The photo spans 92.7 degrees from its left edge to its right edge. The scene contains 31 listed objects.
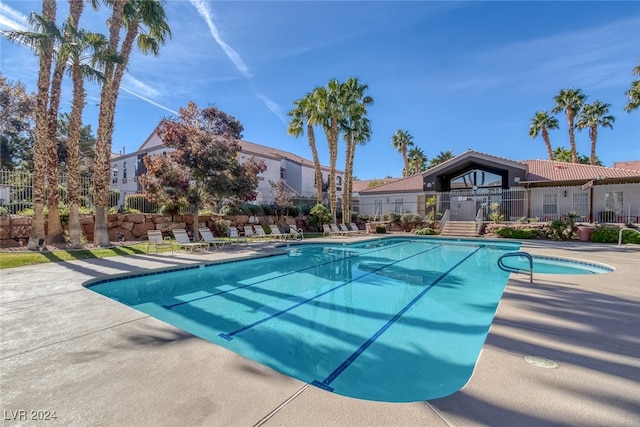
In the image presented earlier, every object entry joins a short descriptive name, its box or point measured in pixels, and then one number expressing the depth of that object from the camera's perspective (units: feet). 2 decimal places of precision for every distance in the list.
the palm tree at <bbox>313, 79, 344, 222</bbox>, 77.51
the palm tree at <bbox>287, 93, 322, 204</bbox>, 83.14
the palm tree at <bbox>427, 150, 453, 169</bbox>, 153.28
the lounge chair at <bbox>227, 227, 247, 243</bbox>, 57.14
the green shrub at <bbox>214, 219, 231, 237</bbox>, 62.35
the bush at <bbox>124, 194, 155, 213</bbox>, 57.67
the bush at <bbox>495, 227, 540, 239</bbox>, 65.77
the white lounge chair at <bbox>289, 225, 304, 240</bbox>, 62.36
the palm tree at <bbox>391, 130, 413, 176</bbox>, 146.20
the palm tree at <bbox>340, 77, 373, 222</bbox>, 78.48
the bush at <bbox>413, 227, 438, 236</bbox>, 77.66
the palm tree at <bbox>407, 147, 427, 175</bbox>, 152.87
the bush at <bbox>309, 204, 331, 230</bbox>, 82.28
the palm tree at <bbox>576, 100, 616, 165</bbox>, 102.42
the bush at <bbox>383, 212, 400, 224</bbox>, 85.64
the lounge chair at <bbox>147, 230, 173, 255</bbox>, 39.53
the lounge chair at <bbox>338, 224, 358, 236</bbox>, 74.79
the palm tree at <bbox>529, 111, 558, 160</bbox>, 109.60
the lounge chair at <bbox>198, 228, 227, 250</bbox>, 45.29
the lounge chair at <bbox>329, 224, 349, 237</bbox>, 72.54
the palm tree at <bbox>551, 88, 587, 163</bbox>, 102.63
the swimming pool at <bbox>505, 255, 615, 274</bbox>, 34.31
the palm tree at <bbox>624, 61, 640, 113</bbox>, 66.47
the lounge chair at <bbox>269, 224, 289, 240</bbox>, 62.54
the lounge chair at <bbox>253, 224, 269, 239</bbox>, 59.26
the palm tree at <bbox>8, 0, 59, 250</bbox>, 37.15
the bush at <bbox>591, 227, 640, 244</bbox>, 54.29
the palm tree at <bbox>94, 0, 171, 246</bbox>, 41.09
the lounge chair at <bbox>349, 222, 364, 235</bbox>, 81.16
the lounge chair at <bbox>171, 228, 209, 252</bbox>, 42.77
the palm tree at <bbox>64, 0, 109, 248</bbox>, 37.60
